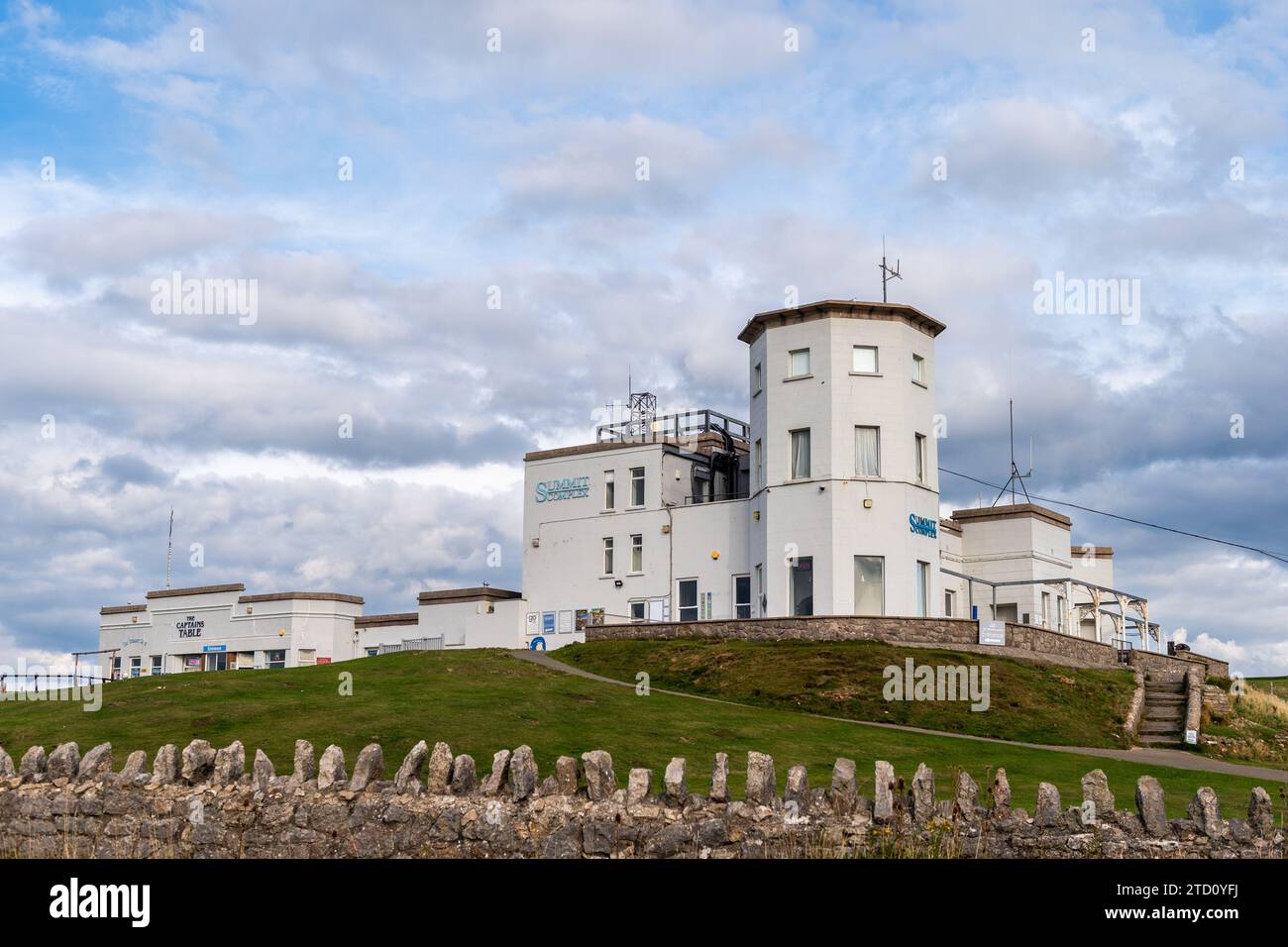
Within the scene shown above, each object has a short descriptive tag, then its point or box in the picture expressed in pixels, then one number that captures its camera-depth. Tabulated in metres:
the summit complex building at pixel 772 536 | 49.16
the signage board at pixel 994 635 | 43.47
